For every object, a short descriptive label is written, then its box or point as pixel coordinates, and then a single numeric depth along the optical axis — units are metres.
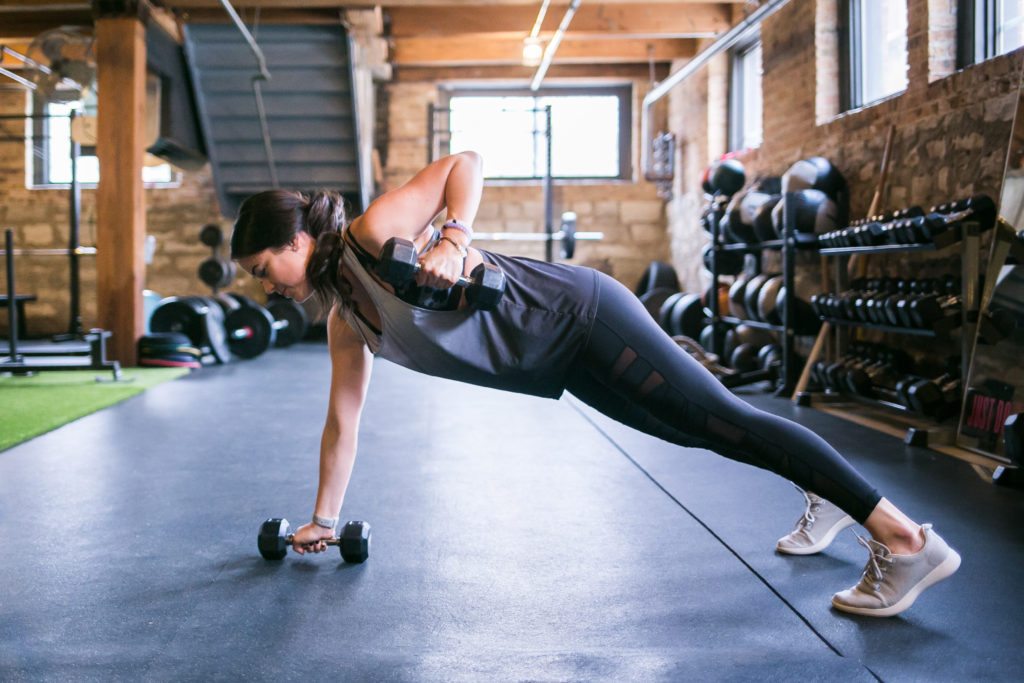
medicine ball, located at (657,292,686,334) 7.21
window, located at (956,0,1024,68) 3.92
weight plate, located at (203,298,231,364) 6.76
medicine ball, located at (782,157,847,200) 5.01
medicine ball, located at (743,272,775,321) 5.46
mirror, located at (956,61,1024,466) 3.19
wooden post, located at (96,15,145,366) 6.29
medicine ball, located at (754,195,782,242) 5.29
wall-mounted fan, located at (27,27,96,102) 6.35
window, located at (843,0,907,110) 4.98
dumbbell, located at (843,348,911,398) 4.22
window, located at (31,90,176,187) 9.80
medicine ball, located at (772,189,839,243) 4.93
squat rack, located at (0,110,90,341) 6.29
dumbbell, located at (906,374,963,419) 3.65
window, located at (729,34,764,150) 7.25
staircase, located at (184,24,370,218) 7.47
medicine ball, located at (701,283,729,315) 6.34
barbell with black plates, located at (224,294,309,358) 7.24
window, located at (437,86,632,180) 9.71
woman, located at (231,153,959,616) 1.54
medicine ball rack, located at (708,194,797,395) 4.90
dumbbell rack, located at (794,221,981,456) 3.49
